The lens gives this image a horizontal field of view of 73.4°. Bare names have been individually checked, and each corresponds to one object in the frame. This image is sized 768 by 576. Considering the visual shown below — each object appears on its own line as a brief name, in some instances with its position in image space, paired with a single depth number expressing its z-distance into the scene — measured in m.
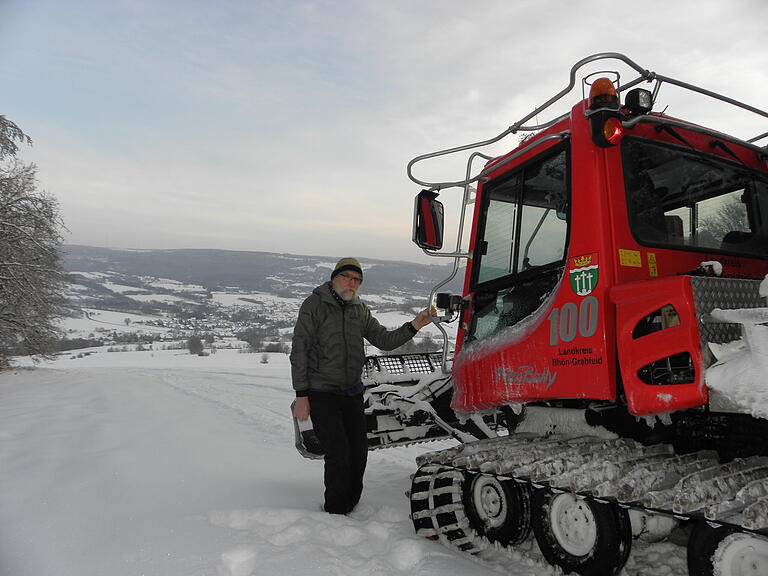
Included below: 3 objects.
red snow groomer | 2.17
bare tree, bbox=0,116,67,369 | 18.52
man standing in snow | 3.90
